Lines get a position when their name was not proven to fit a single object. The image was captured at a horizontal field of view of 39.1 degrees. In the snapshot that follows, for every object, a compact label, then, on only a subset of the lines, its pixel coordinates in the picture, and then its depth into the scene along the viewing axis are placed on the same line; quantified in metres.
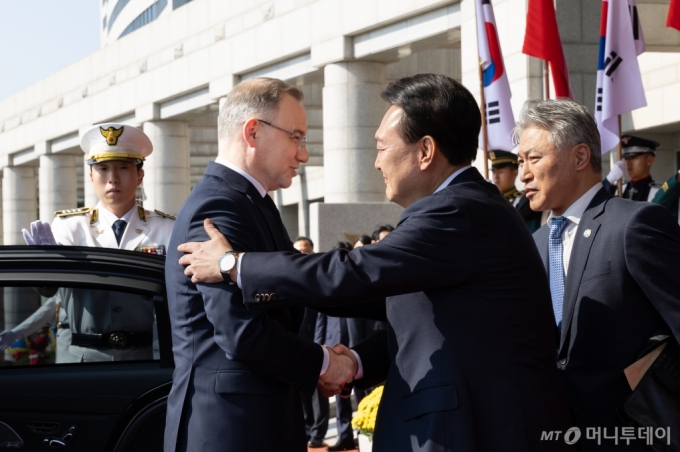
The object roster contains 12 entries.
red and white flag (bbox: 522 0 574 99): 8.84
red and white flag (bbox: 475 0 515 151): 9.09
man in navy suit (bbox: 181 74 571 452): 2.74
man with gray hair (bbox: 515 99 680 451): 3.23
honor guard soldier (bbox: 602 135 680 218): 8.11
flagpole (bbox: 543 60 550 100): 8.93
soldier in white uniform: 5.31
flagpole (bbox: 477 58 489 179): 8.90
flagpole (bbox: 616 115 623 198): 7.48
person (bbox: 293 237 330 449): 9.90
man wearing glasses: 2.87
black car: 3.63
